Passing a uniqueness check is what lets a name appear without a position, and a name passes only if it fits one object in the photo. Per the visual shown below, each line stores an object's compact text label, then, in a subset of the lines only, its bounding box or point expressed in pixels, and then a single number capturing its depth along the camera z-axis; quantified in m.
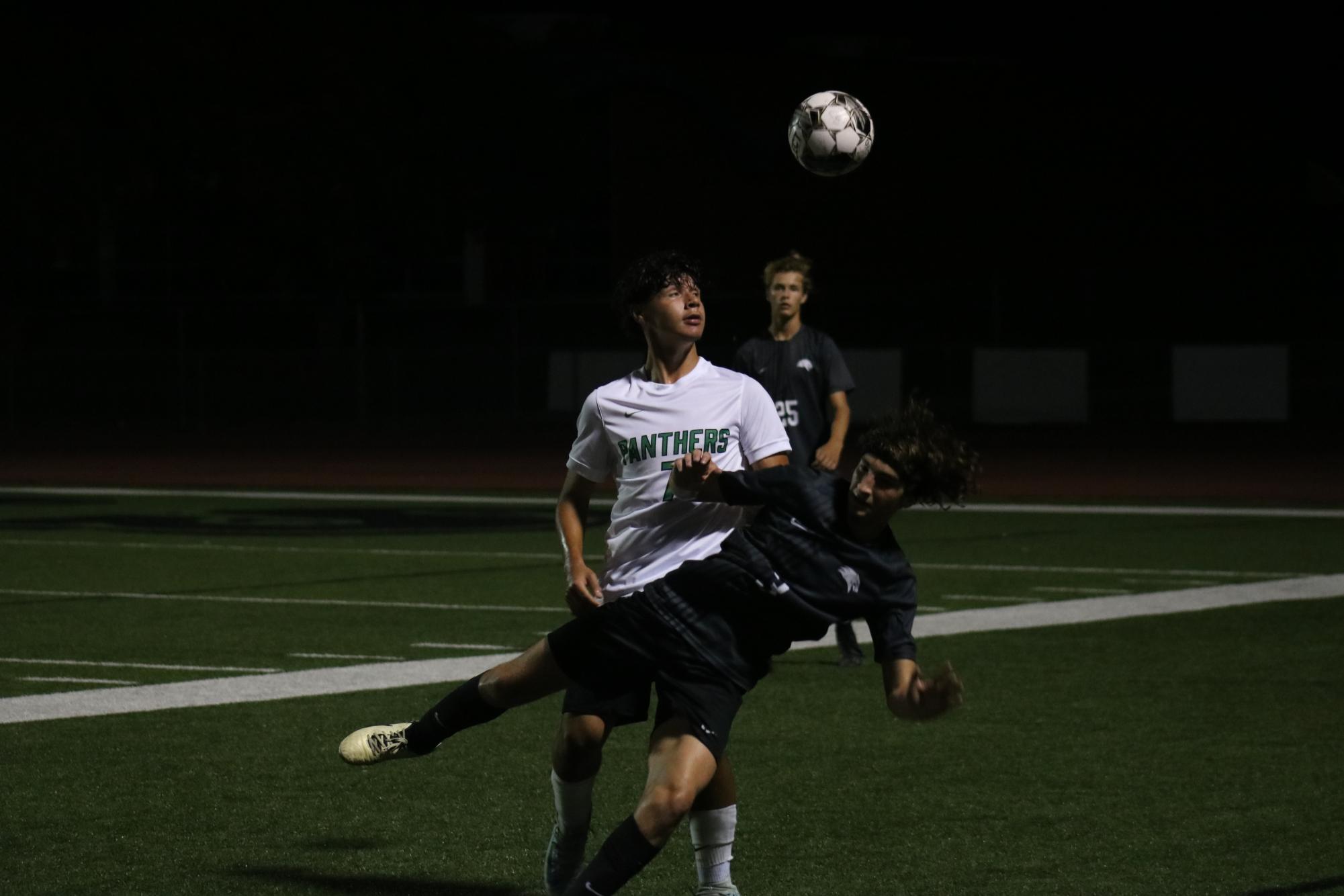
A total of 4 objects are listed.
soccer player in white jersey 10.91
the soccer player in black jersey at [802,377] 20.81
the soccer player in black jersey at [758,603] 9.83
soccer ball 18.08
